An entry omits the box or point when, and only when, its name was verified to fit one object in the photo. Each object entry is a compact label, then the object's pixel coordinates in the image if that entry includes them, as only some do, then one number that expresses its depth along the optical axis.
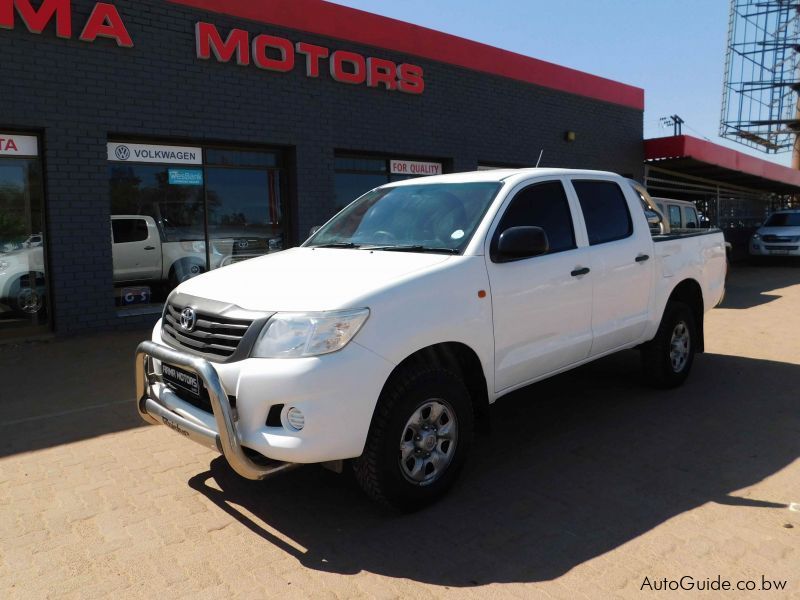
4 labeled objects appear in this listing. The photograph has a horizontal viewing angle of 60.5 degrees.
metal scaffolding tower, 31.70
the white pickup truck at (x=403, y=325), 3.38
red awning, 18.56
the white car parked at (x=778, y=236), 20.73
